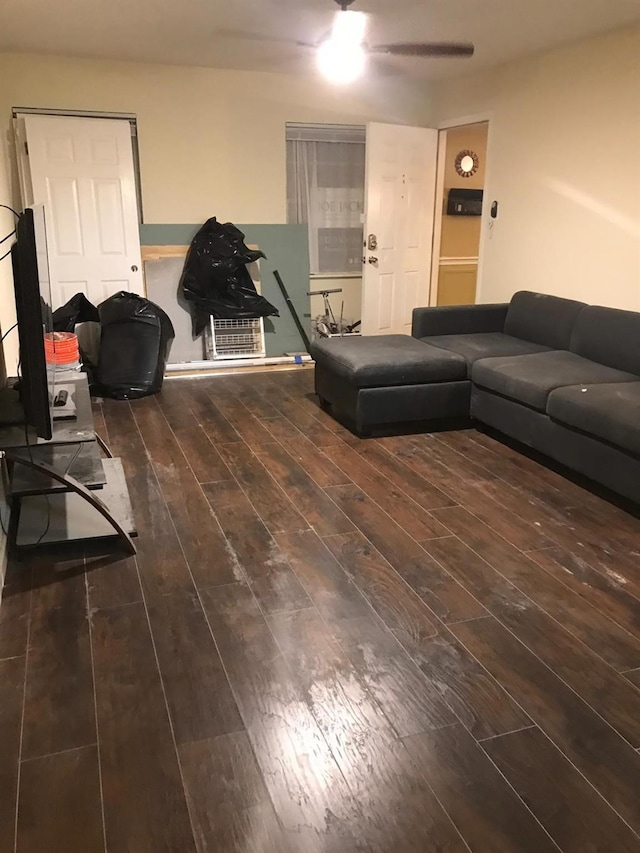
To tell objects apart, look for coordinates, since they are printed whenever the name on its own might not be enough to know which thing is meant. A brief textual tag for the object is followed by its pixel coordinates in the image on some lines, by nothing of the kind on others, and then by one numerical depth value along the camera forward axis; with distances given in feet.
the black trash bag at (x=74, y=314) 16.87
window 20.38
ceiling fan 11.63
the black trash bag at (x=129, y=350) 16.37
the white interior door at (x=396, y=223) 19.10
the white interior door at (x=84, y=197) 16.92
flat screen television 6.95
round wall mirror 22.13
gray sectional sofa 10.77
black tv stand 8.32
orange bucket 13.97
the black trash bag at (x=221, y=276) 18.65
